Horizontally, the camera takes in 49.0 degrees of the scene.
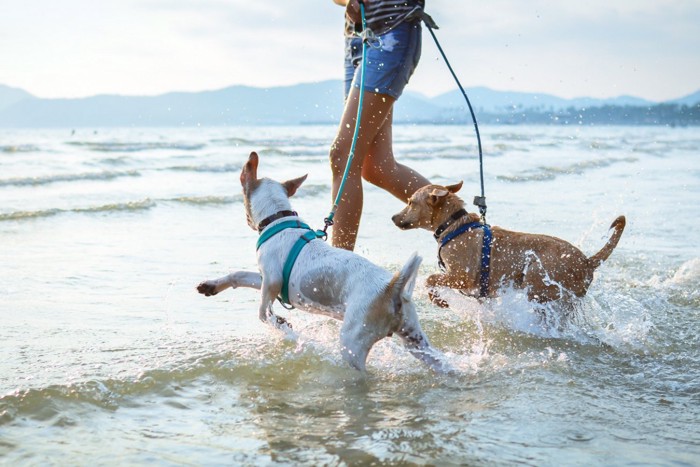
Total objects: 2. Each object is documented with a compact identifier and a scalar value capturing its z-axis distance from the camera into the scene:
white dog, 3.59
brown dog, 4.84
